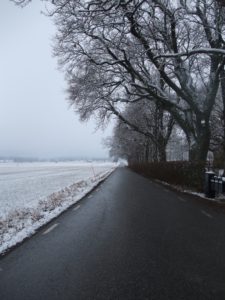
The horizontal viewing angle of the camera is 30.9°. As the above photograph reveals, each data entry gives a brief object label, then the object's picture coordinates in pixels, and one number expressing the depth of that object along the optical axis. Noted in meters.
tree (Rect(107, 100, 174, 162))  45.00
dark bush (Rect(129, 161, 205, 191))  22.34
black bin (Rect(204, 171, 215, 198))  18.75
